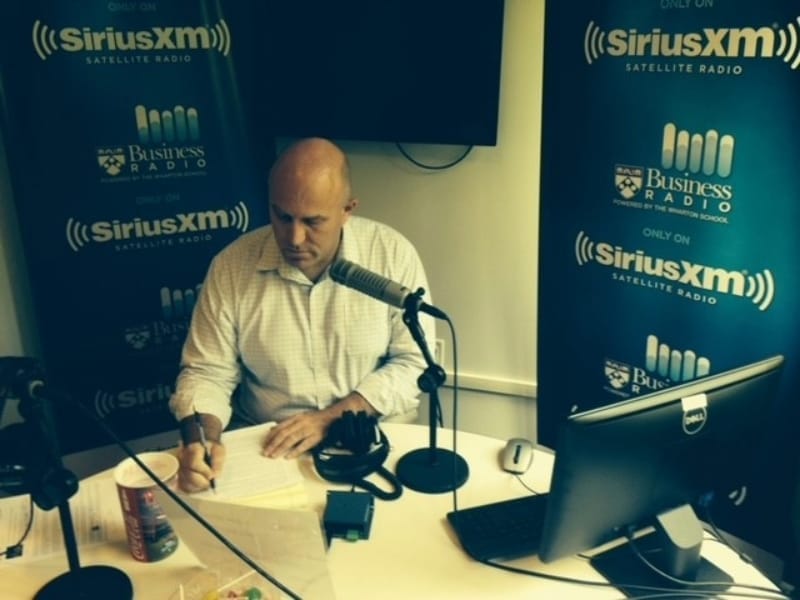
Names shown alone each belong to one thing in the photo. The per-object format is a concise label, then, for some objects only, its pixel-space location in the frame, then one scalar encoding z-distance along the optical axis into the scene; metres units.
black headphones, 1.55
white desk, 1.26
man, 1.88
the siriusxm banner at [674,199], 1.83
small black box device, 1.38
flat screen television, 2.37
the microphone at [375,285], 1.44
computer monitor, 1.15
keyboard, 1.35
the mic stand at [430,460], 1.46
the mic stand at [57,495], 1.12
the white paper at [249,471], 1.47
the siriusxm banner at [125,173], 2.23
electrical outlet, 2.74
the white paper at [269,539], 1.14
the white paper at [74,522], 1.37
